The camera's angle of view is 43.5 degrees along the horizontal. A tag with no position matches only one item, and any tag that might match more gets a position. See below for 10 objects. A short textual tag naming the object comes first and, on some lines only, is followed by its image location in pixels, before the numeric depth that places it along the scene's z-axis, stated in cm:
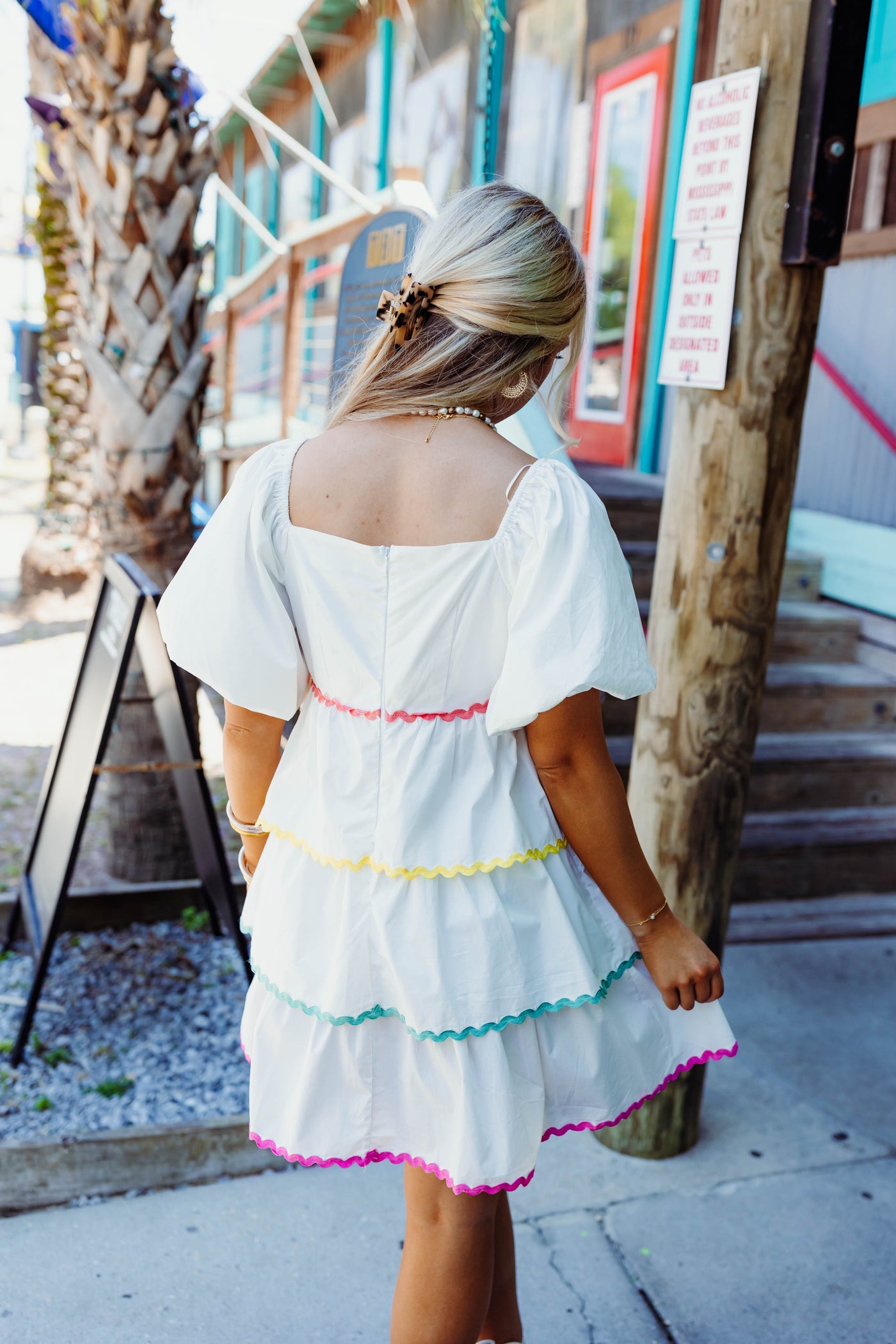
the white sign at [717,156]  213
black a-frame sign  259
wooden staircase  399
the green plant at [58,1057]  271
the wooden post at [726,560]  215
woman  137
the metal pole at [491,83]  438
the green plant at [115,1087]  261
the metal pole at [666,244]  564
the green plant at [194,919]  342
